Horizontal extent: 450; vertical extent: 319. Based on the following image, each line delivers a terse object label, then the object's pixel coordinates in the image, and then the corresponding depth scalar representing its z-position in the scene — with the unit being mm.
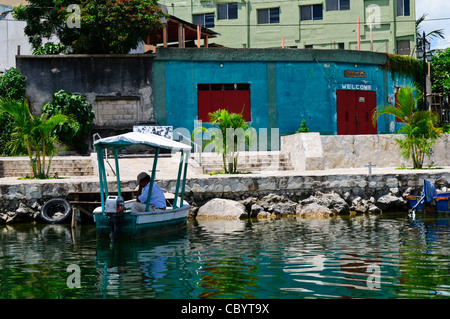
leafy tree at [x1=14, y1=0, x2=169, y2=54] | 25828
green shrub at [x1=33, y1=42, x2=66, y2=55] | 28750
